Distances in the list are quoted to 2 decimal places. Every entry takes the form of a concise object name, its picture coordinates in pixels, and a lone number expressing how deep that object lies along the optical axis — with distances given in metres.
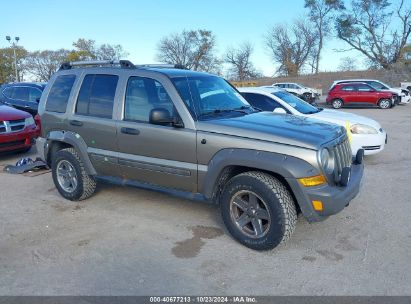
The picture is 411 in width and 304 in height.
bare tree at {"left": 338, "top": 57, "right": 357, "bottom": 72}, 67.66
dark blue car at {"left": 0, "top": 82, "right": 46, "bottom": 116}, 11.98
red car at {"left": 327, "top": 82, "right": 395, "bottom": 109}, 24.73
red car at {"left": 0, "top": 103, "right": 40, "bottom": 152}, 8.62
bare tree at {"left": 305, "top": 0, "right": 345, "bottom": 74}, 67.31
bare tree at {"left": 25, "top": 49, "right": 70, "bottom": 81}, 75.94
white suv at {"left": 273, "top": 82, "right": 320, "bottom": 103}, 34.28
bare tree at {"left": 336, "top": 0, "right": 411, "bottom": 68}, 61.25
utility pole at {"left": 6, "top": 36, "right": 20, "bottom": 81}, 40.63
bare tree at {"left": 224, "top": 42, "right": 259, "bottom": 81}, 72.75
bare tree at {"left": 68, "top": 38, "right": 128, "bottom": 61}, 66.71
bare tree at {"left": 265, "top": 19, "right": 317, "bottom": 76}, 74.19
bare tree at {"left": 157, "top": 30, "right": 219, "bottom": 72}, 73.31
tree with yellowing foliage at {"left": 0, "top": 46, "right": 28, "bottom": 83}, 69.19
